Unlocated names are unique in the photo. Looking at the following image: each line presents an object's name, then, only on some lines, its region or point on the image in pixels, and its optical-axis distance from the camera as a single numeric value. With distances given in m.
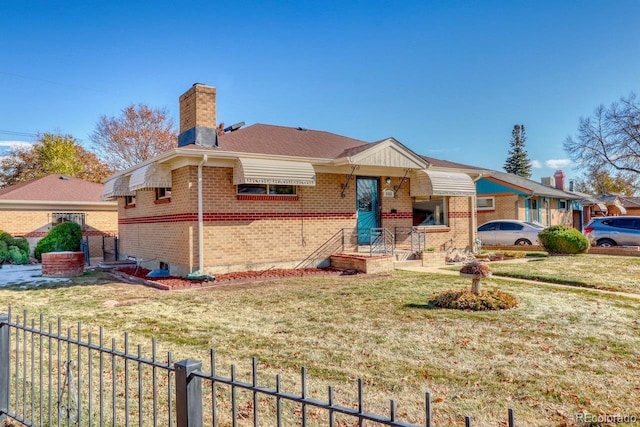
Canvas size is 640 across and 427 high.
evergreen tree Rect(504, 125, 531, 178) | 66.36
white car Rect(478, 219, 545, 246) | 22.66
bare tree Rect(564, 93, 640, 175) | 37.78
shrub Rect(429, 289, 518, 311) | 7.77
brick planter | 14.12
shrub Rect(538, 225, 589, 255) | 17.39
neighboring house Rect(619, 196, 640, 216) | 46.91
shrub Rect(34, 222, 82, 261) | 18.27
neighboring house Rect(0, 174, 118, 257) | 21.95
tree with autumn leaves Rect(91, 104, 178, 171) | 38.31
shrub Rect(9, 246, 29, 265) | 18.45
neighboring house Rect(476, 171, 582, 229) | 28.78
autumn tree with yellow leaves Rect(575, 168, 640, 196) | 40.91
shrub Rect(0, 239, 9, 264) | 18.27
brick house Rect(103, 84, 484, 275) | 12.51
